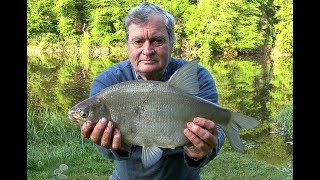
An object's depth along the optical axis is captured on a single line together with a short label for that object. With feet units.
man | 4.24
